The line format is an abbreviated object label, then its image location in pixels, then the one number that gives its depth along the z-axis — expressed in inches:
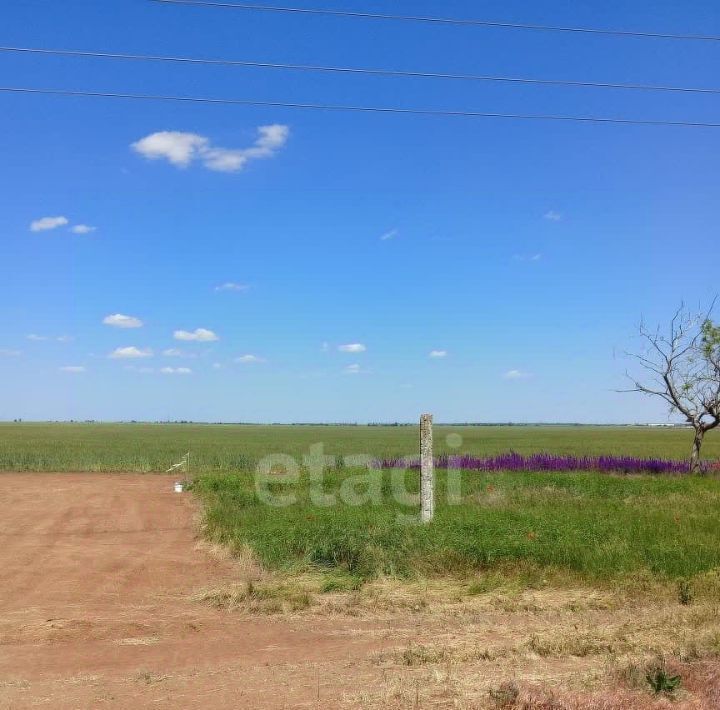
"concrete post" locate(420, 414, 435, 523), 450.3
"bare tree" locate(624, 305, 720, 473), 852.6
